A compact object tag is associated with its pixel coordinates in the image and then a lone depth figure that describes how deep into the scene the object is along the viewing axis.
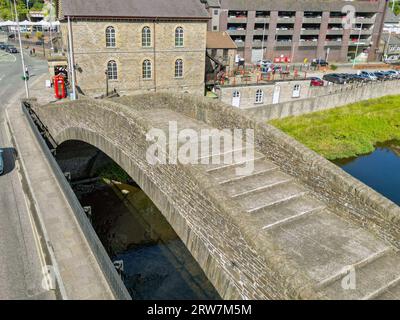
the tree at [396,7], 128.27
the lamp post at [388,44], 82.10
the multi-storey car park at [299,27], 65.07
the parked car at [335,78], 49.81
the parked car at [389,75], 55.33
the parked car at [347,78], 50.67
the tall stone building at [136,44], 33.38
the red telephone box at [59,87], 27.24
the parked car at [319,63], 65.08
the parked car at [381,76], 54.98
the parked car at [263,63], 60.31
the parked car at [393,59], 78.79
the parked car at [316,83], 47.44
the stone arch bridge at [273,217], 7.86
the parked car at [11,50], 64.51
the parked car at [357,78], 51.55
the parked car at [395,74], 56.19
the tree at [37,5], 115.16
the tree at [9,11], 95.69
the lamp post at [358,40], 75.14
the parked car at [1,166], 18.84
